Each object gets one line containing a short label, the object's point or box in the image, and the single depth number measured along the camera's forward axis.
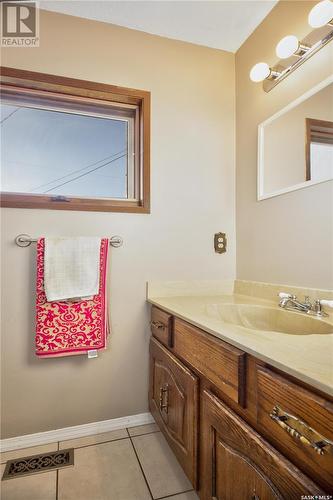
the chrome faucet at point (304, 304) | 1.12
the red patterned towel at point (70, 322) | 1.42
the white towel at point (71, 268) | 1.42
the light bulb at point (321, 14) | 1.09
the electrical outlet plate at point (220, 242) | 1.80
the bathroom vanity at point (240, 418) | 0.56
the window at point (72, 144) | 1.55
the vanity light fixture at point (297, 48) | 1.11
